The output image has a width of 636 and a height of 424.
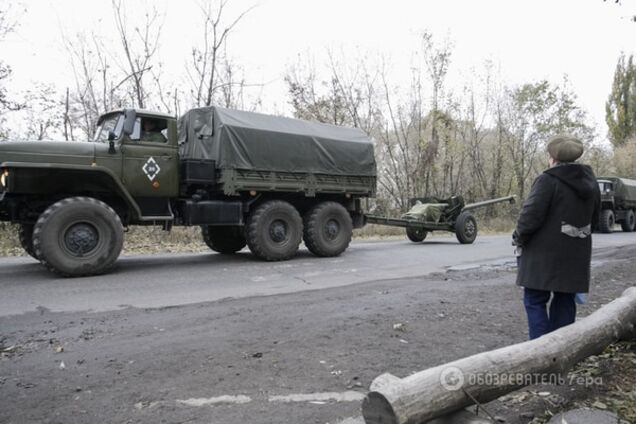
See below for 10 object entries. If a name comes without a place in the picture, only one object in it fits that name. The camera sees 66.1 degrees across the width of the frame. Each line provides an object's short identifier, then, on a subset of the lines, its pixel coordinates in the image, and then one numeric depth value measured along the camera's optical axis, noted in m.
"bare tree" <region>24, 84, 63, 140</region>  15.05
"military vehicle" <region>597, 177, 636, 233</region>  21.67
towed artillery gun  13.96
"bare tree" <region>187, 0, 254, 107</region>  18.30
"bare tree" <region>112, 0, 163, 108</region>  17.16
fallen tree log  2.20
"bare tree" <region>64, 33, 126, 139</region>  16.80
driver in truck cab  8.67
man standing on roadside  3.64
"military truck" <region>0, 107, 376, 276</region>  7.41
